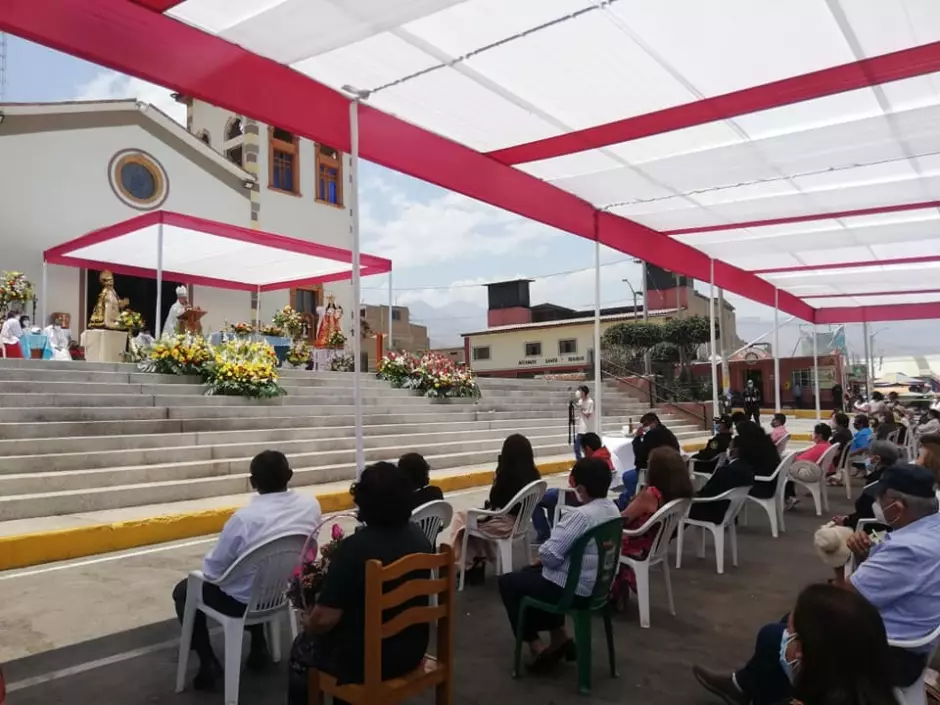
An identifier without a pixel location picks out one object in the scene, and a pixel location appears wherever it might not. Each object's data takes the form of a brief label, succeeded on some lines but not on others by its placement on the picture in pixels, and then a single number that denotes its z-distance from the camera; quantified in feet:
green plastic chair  10.86
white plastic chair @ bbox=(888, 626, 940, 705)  8.27
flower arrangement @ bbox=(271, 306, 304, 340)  60.95
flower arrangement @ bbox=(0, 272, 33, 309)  42.34
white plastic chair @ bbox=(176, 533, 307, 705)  10.12
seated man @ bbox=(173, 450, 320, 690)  10.41
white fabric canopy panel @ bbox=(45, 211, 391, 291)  43.60
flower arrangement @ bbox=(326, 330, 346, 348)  59.62
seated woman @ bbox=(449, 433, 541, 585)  15.71
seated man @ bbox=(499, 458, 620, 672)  11.20
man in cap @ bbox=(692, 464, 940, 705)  8.46
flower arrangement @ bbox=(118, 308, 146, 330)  46.42
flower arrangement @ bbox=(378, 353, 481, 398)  47.01
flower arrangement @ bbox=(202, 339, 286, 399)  34.42
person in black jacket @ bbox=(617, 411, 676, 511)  20.52
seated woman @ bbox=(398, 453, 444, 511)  14.33
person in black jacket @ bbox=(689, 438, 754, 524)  18.17
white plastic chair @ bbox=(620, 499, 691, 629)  13.70
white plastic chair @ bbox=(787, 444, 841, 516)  25.29
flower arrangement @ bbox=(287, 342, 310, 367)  52.42
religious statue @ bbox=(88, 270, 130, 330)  47.39
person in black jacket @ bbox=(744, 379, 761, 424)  58.54
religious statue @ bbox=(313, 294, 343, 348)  60.13
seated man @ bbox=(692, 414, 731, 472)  24.66
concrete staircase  24.12
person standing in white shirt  41.83
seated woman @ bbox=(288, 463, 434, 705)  8.13
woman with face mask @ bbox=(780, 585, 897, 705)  5.96
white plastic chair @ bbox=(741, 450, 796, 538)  21.97
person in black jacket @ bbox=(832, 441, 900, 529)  15.99
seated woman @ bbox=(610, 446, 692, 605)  14.11
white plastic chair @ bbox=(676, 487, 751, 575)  17.71
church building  50.67
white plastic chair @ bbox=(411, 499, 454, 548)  13.34
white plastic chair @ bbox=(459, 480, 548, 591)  15.64
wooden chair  7.90
